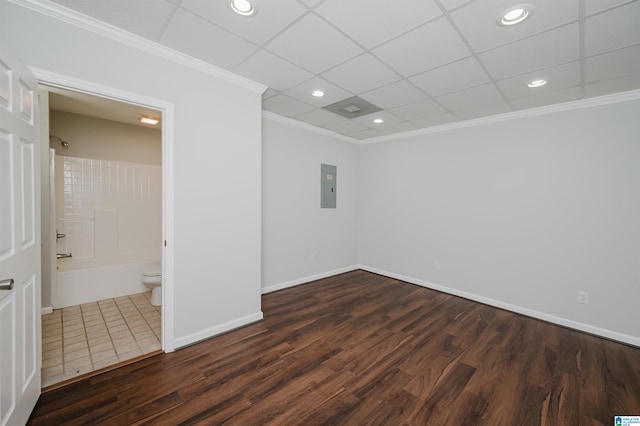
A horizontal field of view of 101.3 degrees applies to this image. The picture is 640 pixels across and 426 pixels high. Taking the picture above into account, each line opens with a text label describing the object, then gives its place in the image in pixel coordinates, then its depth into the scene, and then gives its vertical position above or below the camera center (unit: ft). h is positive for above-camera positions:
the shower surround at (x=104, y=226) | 11.09 -1.07
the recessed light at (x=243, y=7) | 5.51 +4.25
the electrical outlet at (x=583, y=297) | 9.70 -3.21
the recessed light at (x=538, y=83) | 8.39 +4.13
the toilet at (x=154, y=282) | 11.18 -3.39
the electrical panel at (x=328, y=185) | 15.15 +1.25
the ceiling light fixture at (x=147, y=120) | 11.44 +3.74
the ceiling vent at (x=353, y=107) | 10.64 +4.29
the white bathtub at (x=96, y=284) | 10.72 -3.57
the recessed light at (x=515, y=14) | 5.37 +4.16
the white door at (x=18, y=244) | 4.31 -0.79
